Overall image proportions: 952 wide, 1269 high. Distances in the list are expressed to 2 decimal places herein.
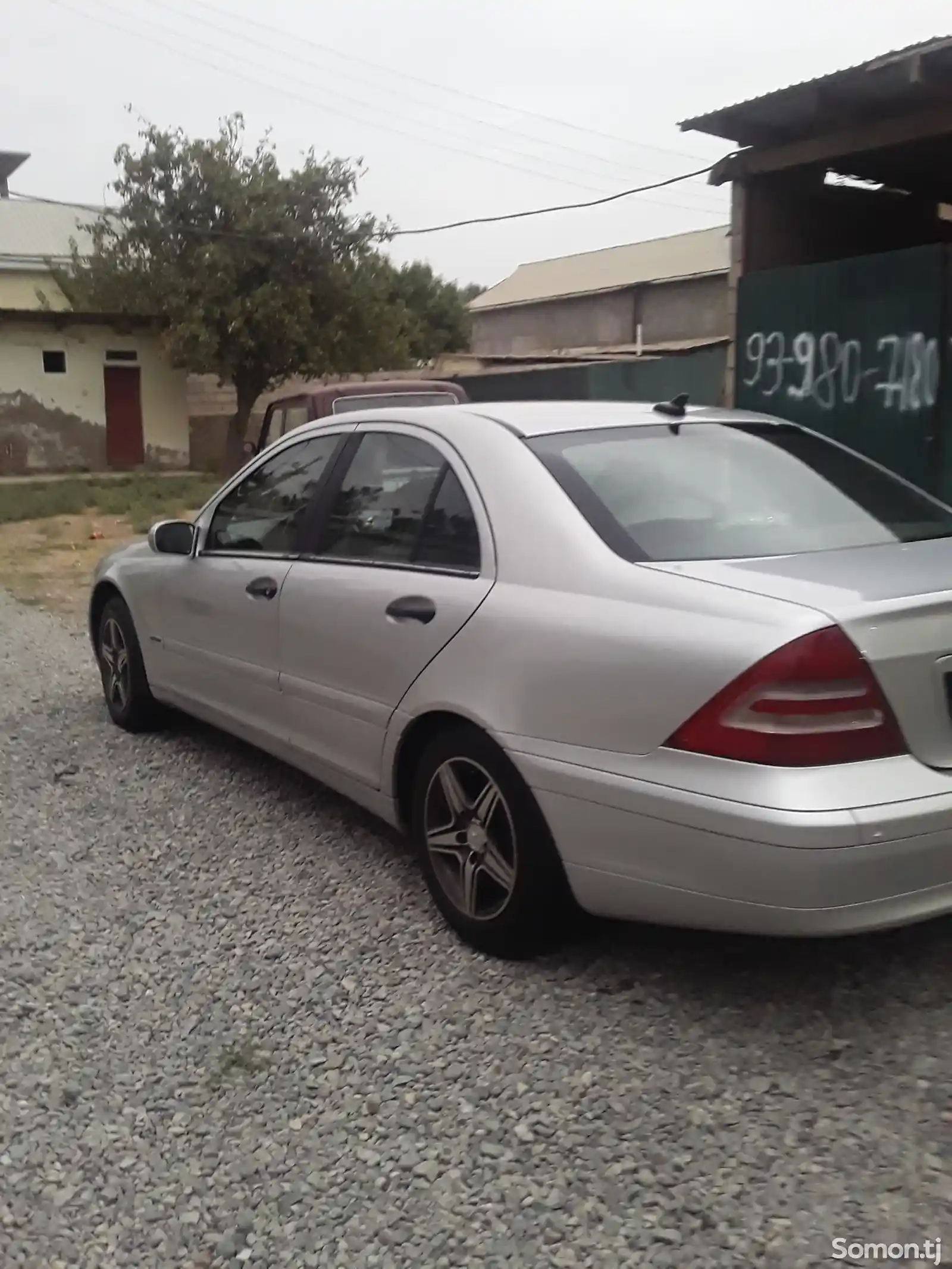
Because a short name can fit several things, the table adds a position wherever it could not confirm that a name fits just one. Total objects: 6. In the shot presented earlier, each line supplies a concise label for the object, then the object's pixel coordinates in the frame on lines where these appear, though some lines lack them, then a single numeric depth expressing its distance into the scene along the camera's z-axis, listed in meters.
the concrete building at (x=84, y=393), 26.97
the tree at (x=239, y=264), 25.42
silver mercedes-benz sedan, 2.72
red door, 28.12
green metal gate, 7.74
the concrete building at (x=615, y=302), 33.31
